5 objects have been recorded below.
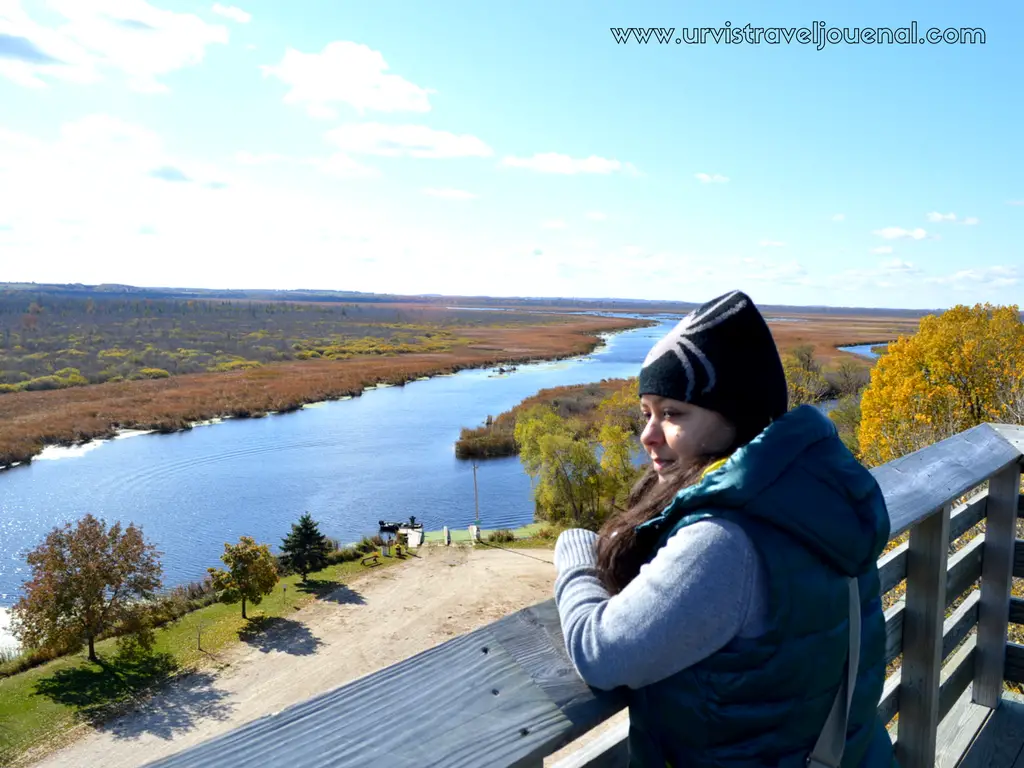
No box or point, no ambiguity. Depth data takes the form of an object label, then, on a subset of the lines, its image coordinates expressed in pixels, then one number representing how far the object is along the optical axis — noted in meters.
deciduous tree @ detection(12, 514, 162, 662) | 16.36
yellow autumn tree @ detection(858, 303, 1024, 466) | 18.03
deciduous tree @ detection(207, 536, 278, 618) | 18.08
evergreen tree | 22.30
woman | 0.86
